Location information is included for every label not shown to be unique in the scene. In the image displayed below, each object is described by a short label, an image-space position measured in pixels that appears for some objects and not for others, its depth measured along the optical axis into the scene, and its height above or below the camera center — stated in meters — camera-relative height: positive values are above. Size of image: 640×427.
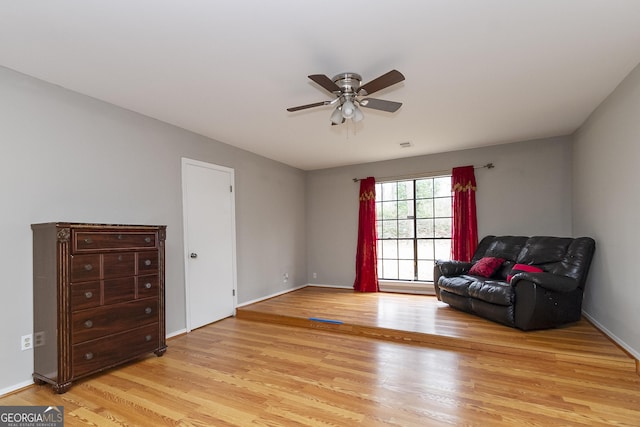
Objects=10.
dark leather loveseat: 3.25 -0.81
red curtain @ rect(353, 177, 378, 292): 5.71 -0.52
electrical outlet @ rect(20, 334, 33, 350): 2.46 -0.96
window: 5.38 -0.21
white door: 3.87 -0.32
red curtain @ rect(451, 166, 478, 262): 4.97 -0.05
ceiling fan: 2.42 +0.95
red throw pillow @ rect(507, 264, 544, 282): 3.67 -0.67
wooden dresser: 2.37 -0.66
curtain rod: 4.96 +0.67
